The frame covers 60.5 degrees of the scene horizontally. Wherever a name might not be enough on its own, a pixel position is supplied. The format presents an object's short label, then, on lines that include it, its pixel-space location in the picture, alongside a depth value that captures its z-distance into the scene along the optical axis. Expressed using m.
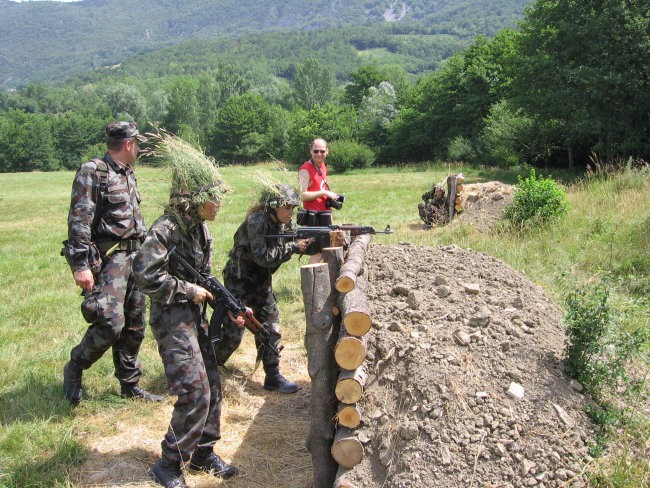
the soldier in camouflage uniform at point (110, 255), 4.59
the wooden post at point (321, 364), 3.75
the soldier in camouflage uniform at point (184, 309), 3.72
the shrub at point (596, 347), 3.87
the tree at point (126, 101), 83.12
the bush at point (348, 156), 37.22
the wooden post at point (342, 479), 3.37
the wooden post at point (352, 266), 3.94
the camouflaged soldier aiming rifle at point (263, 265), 4.97
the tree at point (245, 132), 57.09
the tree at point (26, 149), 59.19
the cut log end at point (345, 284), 3.93
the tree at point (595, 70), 18.91
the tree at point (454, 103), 36.25
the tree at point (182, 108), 73.38
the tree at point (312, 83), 95.00
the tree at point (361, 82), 65.25
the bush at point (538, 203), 9.78
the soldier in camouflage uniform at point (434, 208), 12.52
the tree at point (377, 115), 43.59
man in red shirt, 6.88
